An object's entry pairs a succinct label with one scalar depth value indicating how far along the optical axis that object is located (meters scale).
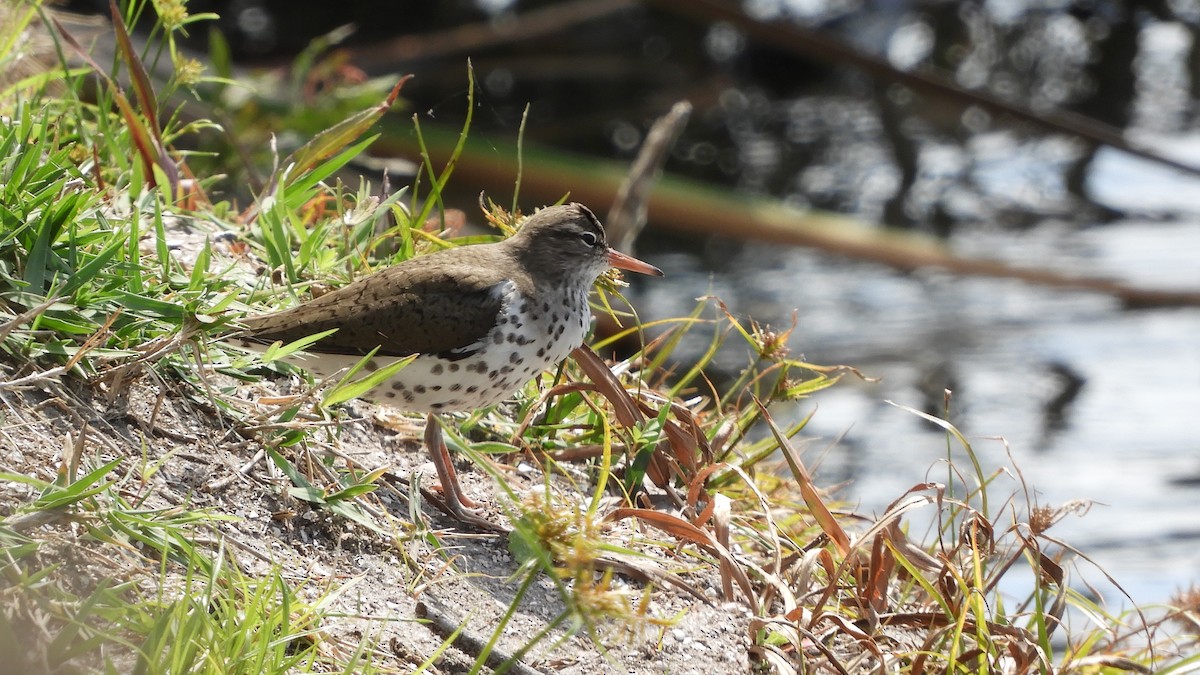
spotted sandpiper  7.55
